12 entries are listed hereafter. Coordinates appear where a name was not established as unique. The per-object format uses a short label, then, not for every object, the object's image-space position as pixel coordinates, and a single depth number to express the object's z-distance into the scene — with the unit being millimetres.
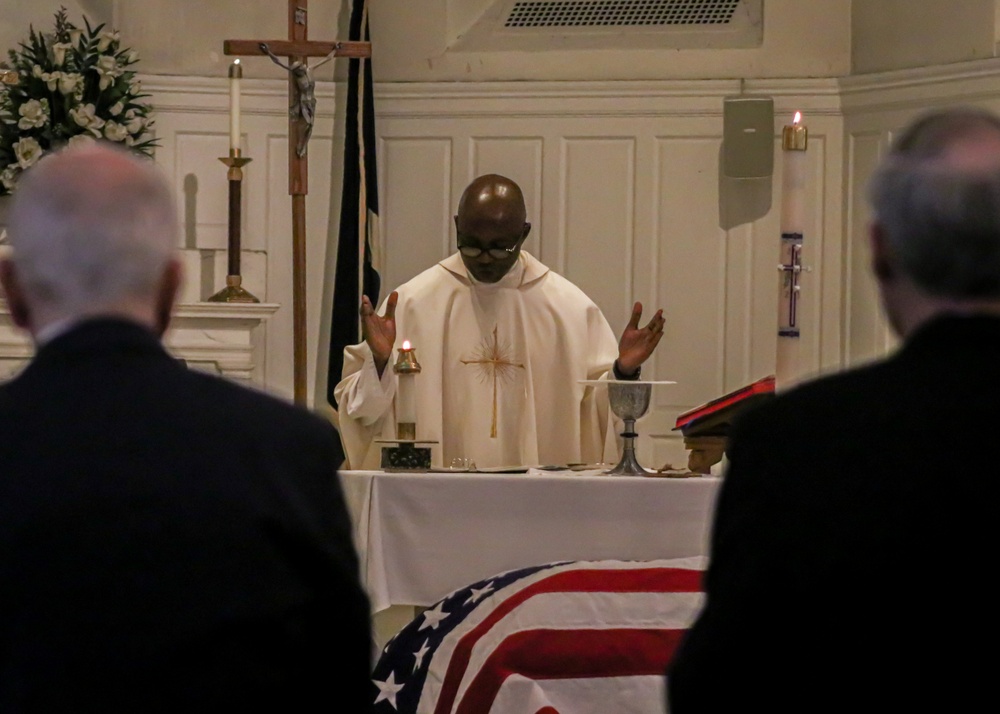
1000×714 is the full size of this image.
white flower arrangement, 13453
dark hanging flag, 14508
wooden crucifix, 12180
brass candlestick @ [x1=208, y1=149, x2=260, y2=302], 13547
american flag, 6727
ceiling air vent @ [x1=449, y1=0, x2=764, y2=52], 15195
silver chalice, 8836
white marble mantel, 13469
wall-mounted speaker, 14672
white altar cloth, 8484
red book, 8680
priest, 10406
